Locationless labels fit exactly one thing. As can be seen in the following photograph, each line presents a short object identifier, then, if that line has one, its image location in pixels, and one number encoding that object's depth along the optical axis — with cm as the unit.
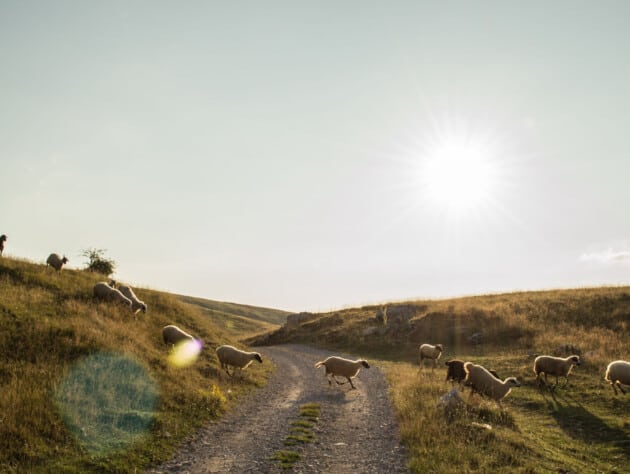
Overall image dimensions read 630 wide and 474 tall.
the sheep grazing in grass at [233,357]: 2527
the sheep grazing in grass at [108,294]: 2830
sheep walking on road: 2502
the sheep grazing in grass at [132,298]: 2945
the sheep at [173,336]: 2644
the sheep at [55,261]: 3241
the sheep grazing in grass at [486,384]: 1981
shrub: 4812
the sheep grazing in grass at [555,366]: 2509
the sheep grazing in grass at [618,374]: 2228
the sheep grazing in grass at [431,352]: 3195
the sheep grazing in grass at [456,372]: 2353
